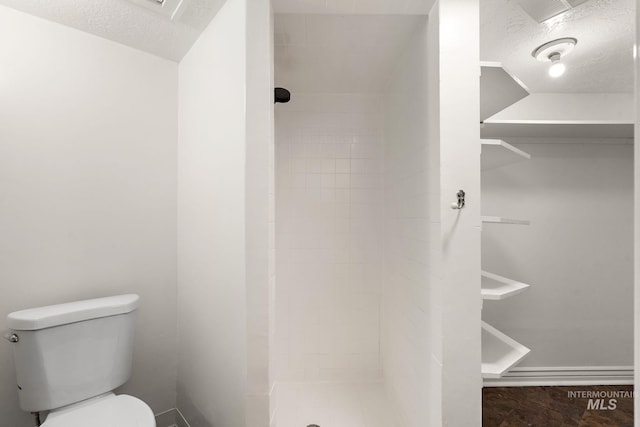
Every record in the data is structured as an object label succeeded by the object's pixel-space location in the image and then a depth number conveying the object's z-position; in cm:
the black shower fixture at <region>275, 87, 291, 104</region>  134
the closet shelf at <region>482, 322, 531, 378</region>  98
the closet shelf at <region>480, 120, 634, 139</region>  174
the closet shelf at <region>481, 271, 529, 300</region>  101
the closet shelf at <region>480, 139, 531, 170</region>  105
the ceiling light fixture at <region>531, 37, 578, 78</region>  142
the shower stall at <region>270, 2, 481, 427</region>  97
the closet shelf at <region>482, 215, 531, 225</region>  99
